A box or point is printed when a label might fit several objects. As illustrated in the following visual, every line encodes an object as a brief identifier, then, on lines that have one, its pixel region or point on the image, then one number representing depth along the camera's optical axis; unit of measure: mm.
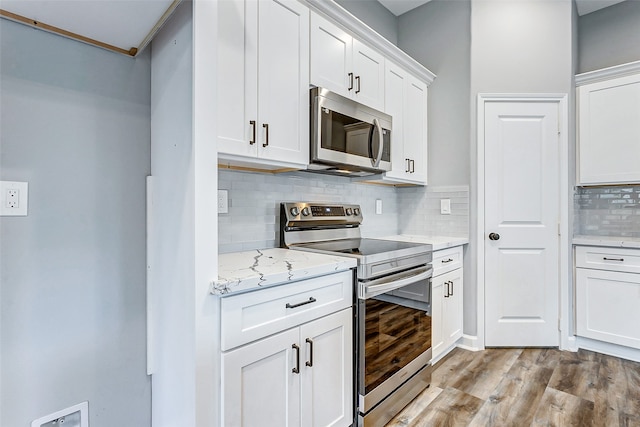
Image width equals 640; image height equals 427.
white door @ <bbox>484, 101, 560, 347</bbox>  2727
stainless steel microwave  1813
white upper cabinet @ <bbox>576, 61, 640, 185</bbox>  2682
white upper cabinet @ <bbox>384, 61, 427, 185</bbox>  2514
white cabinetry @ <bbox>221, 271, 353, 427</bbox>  1147
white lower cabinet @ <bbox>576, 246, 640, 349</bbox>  2537
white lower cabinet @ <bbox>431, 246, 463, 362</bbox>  2344
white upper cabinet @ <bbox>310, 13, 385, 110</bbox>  1865
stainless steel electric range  1592
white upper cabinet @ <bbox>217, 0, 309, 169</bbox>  1457
